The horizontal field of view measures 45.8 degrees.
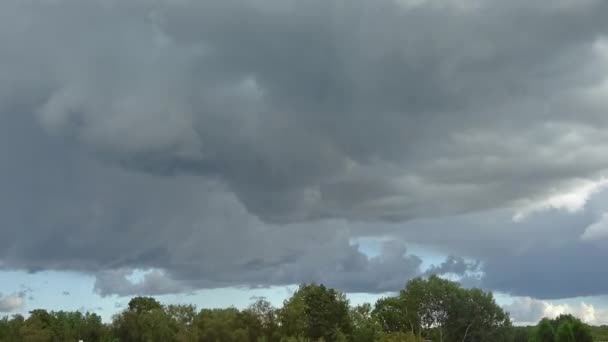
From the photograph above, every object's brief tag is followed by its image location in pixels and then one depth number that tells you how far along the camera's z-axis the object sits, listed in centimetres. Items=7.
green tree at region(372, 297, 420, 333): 16438
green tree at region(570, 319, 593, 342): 13988
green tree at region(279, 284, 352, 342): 12625
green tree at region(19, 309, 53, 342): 14188
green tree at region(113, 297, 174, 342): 13750
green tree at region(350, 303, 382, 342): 14400
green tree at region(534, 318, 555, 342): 15362
